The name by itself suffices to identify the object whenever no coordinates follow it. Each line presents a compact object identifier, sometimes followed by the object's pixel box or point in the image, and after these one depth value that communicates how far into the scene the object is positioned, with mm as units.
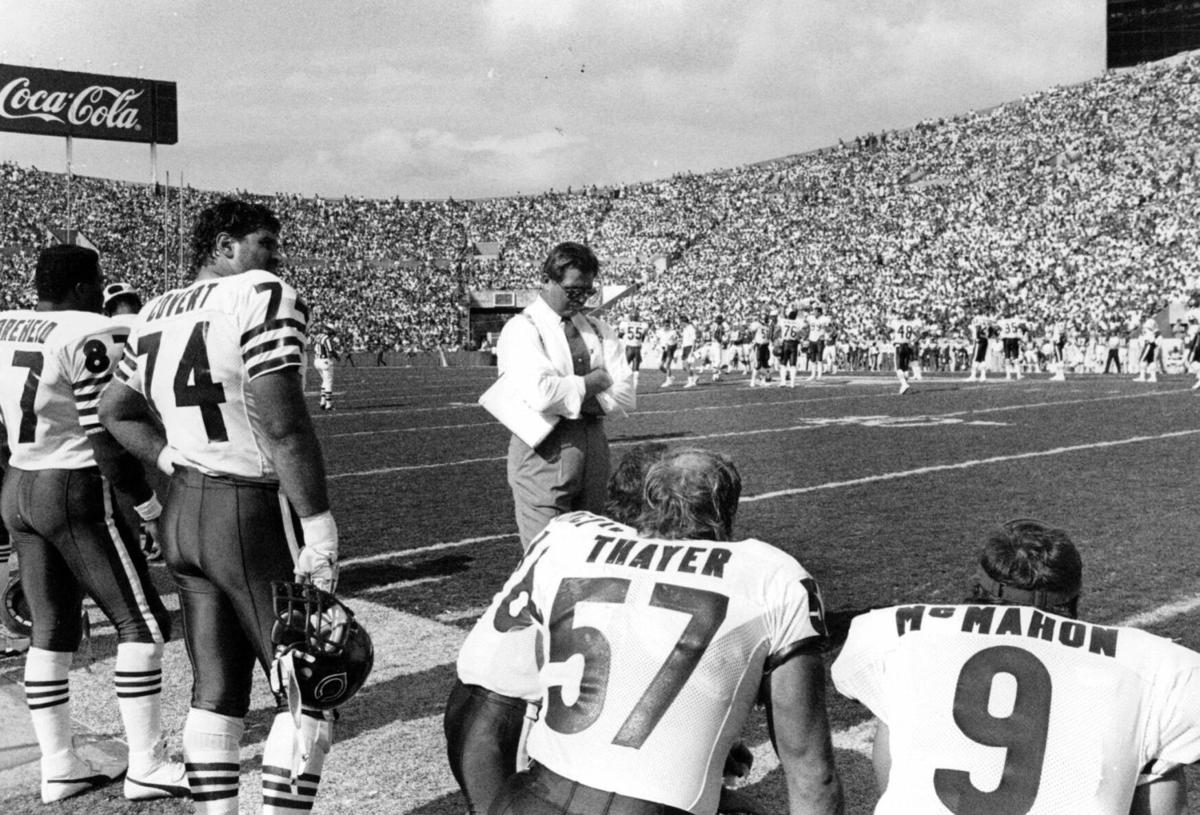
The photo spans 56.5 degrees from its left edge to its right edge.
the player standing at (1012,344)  26828
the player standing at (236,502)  2977
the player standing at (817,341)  28422
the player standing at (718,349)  27922
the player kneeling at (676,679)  2023
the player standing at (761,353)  24812
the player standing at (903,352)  21375
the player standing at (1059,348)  26405
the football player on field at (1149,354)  24781
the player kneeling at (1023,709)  1972
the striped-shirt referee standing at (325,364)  19703
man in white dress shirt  4453
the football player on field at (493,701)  2412
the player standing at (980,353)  25688
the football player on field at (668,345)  27859
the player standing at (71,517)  3721
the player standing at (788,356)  24906
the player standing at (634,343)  26297
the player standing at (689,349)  26489
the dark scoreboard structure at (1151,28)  44094
